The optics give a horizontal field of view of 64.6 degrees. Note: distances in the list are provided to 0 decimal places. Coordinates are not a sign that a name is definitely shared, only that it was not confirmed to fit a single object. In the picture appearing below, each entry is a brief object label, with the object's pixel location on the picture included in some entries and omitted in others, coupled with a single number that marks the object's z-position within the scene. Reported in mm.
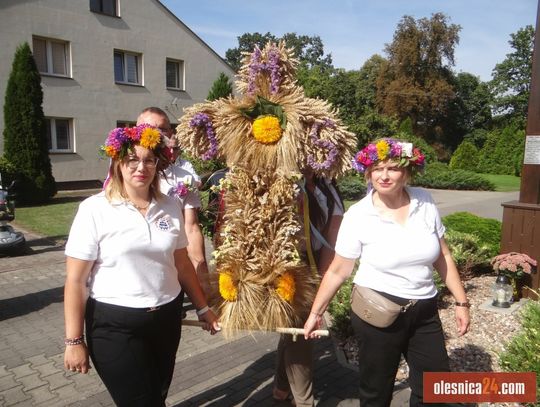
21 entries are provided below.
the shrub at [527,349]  2875
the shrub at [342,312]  4207
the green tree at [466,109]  42625
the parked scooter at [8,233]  7199
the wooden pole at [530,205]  4957
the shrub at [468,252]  5630
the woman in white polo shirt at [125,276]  1983
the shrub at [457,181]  21234
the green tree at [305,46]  70625
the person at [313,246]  2682
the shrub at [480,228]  6312
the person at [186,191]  2836
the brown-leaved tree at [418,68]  35594
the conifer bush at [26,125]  13742
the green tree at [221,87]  17875
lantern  4754
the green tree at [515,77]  44375
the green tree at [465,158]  32719
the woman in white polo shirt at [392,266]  2336
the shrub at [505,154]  32969
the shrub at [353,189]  15680
